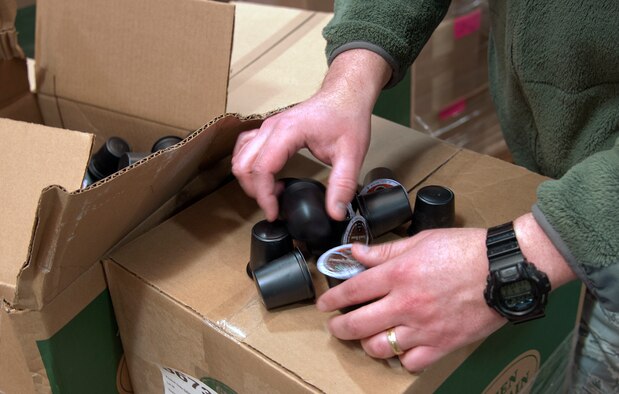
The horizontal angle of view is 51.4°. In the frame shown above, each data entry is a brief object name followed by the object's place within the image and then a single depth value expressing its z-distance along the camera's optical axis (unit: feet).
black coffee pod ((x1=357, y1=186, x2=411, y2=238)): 2.27
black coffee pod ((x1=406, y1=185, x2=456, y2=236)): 2.26
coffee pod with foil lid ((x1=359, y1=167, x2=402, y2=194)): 2.43
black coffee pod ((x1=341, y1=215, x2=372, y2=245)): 2.23
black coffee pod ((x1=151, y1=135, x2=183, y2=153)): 2.73
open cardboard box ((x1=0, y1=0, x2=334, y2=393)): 2.08
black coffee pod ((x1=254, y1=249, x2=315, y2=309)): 2.04
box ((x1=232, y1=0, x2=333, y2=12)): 5.12
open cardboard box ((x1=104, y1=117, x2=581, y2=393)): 1.94
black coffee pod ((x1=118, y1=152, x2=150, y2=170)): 2.68
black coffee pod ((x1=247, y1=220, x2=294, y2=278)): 2.15
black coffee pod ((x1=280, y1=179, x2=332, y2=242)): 2.17
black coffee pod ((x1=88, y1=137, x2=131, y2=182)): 2.89
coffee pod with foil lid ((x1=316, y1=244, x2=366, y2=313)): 2.04
